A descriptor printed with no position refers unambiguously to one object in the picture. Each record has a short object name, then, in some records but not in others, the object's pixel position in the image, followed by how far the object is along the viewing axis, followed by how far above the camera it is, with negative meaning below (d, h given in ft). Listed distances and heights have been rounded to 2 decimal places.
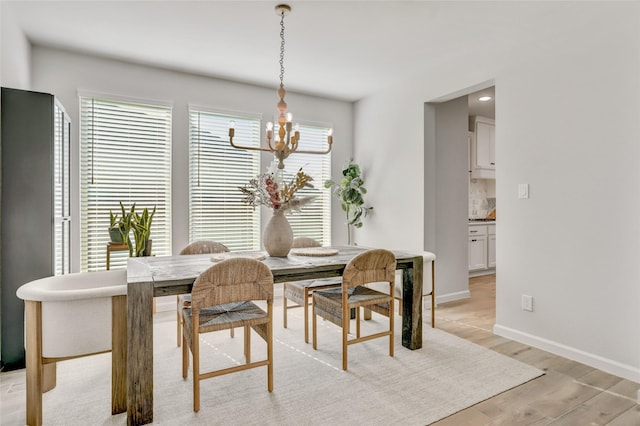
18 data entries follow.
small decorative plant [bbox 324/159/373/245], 15.58 +0.80
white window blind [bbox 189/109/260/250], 13.61 +1.29
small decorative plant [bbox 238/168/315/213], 8.74 +0.46
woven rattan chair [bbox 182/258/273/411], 6.41 -1.70
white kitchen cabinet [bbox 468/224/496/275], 18.37 -1.96
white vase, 8.95 -0.62
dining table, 6.03 -1.45
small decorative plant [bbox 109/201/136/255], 11.12 -0.58
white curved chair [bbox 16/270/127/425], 5.91 -1.99
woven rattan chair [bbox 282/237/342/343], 9.70 -2.19
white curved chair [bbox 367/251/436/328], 10.44 -2.15
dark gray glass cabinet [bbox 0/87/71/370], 8.06 +0.22
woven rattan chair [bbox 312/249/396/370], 8.02 -2.09
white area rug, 6.35 -3.62
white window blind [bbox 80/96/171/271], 11.85 +1.49
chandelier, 8.71 +1.96
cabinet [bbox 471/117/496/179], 19.38 +3.47
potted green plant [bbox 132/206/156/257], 11.02 -0.71
